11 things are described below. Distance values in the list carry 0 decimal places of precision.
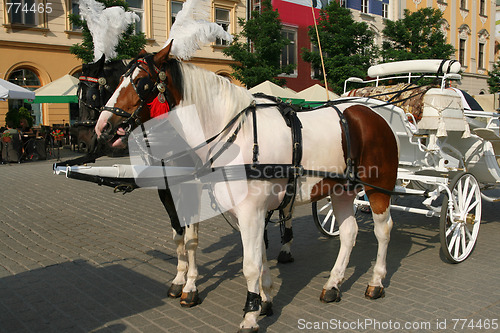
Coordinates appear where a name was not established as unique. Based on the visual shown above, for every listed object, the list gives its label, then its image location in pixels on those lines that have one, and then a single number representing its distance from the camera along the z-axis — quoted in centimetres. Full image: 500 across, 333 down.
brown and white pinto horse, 329
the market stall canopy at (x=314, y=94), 1421
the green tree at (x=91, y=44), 1491
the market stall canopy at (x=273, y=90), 1511
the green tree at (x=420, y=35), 2277
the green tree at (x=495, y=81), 2973
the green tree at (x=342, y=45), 2039
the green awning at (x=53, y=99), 1499
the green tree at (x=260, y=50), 1992
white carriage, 512
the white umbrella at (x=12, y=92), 1348
